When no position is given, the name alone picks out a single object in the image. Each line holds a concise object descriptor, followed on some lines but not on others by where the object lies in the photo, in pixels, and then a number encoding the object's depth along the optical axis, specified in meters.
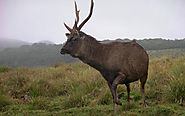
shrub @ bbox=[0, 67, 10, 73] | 20.59
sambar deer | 10.19
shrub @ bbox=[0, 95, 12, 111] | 12.14
